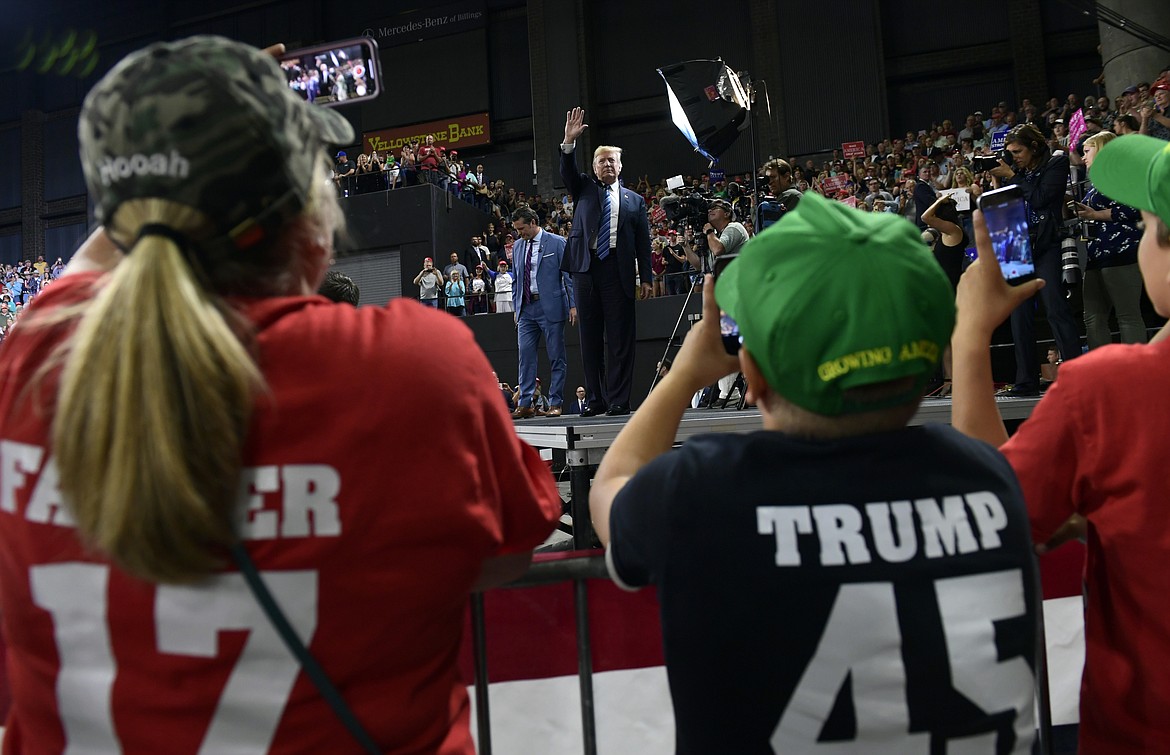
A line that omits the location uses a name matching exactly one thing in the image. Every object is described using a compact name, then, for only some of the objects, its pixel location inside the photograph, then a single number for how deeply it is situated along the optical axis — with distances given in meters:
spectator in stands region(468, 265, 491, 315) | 14.09
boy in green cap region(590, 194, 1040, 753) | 0.86
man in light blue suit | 8.22
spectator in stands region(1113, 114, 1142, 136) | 5.91
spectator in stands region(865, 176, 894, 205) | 12.57
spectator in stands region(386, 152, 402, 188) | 14.99
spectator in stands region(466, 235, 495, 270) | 15.34
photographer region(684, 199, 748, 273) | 5.65
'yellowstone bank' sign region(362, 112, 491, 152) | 20.70
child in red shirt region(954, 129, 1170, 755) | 1.04
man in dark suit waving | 5.78
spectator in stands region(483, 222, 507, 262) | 16.39
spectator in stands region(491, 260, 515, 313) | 13.60
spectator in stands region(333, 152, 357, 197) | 15.25
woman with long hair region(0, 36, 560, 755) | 0.73
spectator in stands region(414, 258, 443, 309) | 13.62
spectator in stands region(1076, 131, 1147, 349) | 5.28
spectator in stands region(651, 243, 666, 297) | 13.88
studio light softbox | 6.27
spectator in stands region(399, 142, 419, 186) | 14.96
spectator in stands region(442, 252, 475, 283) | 13.91
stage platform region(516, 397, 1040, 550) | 3.52
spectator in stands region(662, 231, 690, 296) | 12.45
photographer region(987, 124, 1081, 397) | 5.17
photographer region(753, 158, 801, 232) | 5.58
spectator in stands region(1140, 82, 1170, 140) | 6.99
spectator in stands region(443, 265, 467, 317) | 13.54
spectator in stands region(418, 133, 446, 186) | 15.02
